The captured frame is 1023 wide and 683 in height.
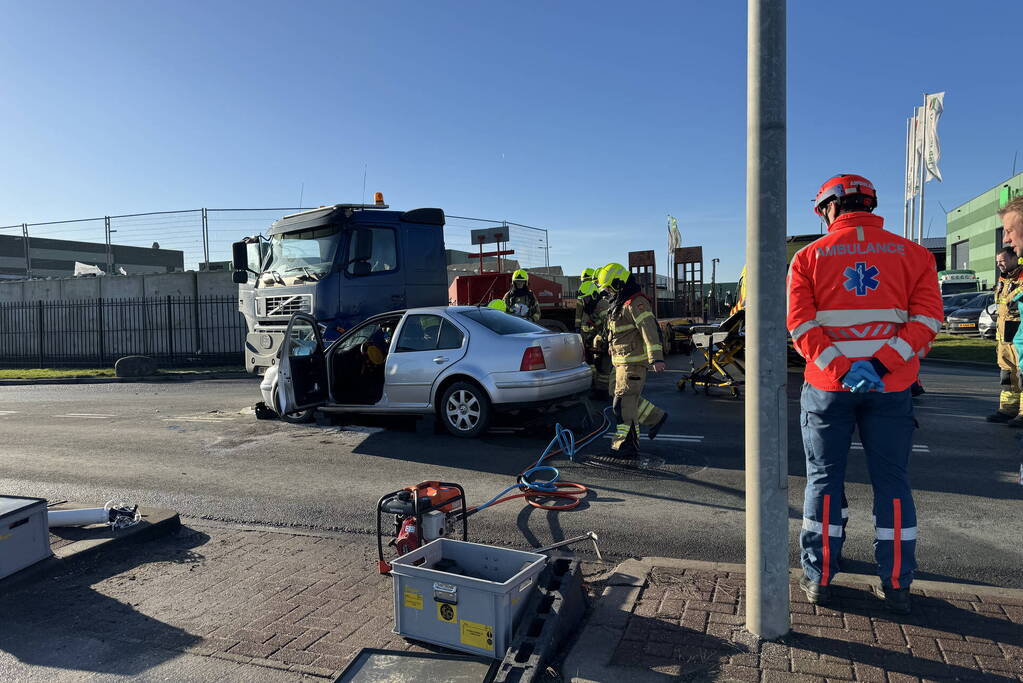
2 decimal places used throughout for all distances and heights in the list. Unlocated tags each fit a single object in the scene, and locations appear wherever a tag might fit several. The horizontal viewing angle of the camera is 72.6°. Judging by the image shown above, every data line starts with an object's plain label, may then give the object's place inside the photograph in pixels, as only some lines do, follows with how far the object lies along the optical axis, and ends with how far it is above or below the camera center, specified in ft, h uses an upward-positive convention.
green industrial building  171.94 +21.88
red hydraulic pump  12.77 -3.56
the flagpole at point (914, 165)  108.58 +23.78
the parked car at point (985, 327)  56.59 -1.03
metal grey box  13.07 -3.96
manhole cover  20.59 -4.54
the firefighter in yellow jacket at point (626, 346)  22.02 -0.82
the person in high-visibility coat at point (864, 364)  10.73 -0.72
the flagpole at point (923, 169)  106.83 +22.93
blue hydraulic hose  18.58 -4.30
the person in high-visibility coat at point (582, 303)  39.40 +1.05
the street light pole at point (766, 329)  9.45 -0.14
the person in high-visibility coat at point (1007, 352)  26.30 -1.47
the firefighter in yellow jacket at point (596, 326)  36.94 -0.26
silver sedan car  25.17 -1.78
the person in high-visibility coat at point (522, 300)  40.24 +1.30
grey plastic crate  9.49 -3.95
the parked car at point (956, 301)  81.56 +1.84
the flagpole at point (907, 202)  111.45 +18.54
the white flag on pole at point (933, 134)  104.12 +27.52
